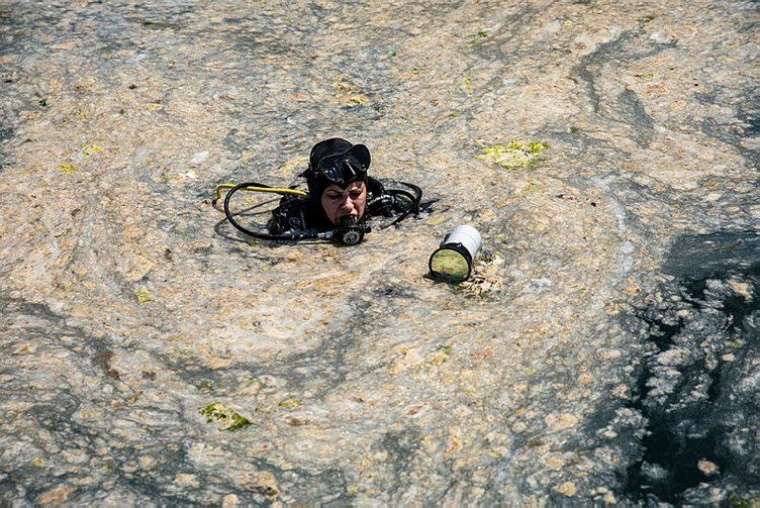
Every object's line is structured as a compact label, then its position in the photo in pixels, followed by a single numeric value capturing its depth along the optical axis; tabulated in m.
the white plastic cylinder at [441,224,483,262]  11.09
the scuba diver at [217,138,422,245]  11.95
